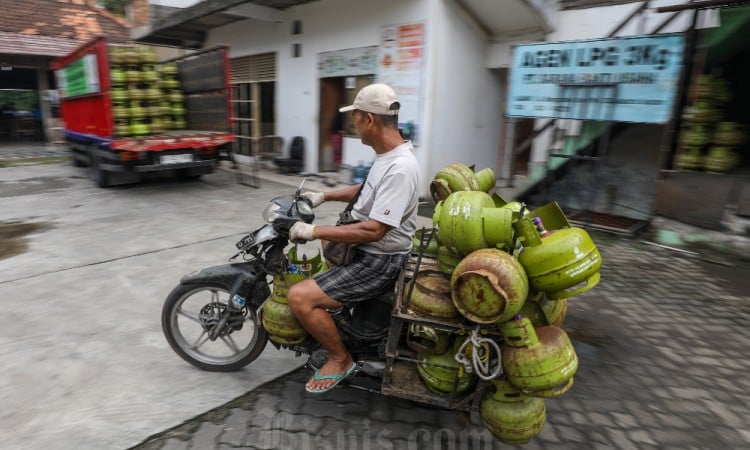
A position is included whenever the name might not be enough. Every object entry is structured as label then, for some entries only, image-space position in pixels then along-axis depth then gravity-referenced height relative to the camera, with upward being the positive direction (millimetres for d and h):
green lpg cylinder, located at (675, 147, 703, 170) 6199 -348
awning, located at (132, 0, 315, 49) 10289 +2510
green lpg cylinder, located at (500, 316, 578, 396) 1983 -1010
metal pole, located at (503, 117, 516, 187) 9071 -496
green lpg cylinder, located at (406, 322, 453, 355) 2352 -1125
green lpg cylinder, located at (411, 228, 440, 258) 2773 -746
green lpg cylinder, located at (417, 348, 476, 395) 2289 -1265
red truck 7551 +104
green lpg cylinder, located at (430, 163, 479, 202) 2715 -339
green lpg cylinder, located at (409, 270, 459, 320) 2207 -854
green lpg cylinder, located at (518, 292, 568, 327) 2228 -903
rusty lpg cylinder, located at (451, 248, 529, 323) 1929 -684
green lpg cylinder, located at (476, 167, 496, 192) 2977 -354
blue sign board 5609 +678
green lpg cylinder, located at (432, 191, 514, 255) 2096 -457
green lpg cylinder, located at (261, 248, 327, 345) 2553 -1083
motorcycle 2578 -1135
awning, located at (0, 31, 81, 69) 13836 +1893
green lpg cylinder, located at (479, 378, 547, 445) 2143 -1351
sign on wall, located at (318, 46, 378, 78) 9031 +1214
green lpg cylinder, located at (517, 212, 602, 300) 1970 -574
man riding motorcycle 2275 -575
